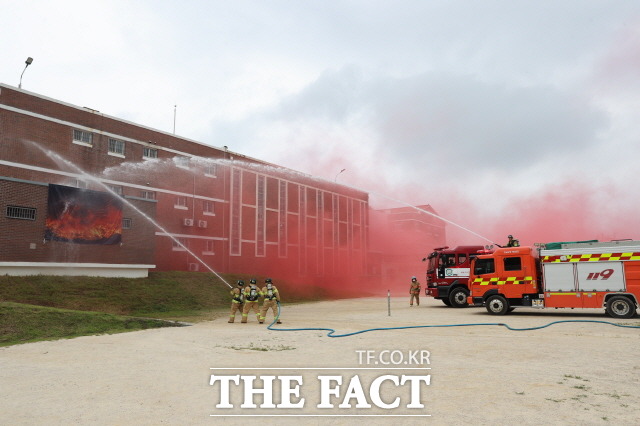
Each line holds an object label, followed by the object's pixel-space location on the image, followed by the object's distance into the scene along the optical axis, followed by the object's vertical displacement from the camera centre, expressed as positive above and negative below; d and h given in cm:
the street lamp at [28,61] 2845 +1402
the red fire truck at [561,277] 1512 -35
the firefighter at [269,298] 1620 -112
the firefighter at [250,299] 1627 -114
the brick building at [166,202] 2520 +611
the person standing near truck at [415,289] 2464 -118
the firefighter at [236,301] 1652 -124
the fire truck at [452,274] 2262 -29
